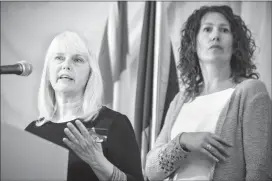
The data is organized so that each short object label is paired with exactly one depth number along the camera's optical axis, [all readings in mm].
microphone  2006
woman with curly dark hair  2273
